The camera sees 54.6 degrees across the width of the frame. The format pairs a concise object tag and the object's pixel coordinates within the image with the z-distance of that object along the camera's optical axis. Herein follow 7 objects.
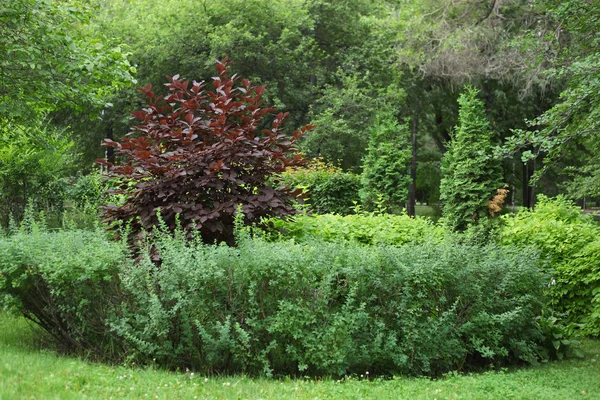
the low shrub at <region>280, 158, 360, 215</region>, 15.12
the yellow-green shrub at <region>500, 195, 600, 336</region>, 7.43
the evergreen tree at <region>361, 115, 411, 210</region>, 16.98
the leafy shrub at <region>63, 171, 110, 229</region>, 13.11
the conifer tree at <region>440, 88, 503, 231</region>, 14.47
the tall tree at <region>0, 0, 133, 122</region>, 8.42
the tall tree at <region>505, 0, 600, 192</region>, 6.76
